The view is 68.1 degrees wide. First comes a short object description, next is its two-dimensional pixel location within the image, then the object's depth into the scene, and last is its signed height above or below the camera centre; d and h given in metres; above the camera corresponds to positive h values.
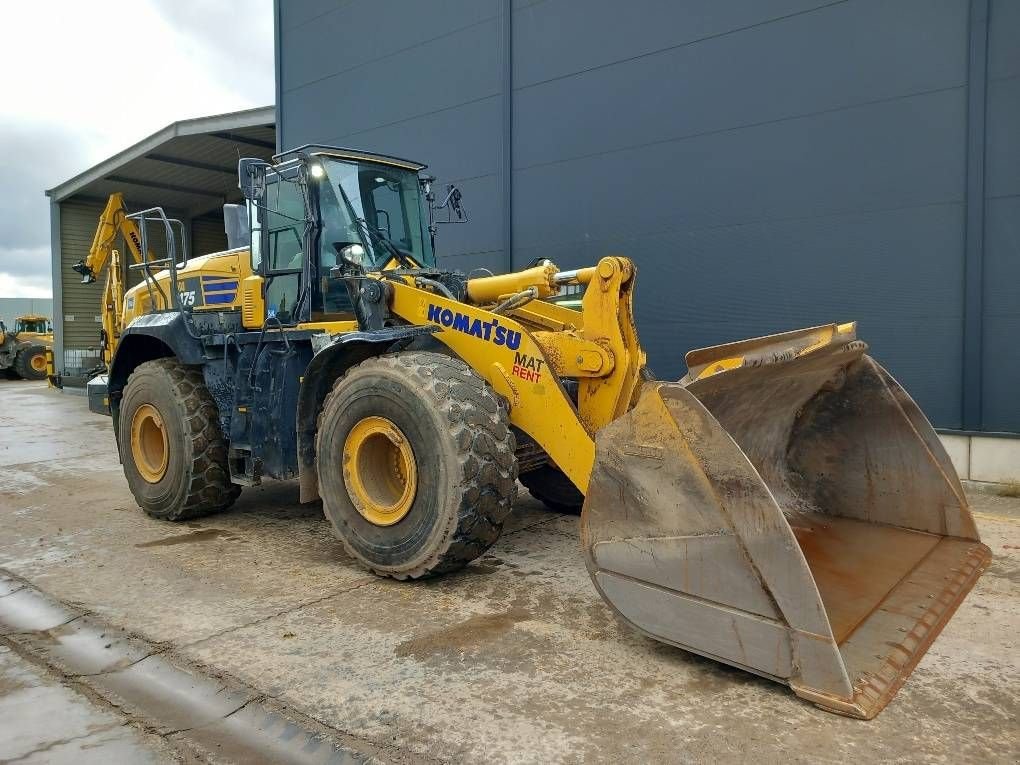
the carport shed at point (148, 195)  17.88 +4.61
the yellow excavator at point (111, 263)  17.55 +2.09
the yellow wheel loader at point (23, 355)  28.45 -0.23
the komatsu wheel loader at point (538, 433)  2.90 -0.47
